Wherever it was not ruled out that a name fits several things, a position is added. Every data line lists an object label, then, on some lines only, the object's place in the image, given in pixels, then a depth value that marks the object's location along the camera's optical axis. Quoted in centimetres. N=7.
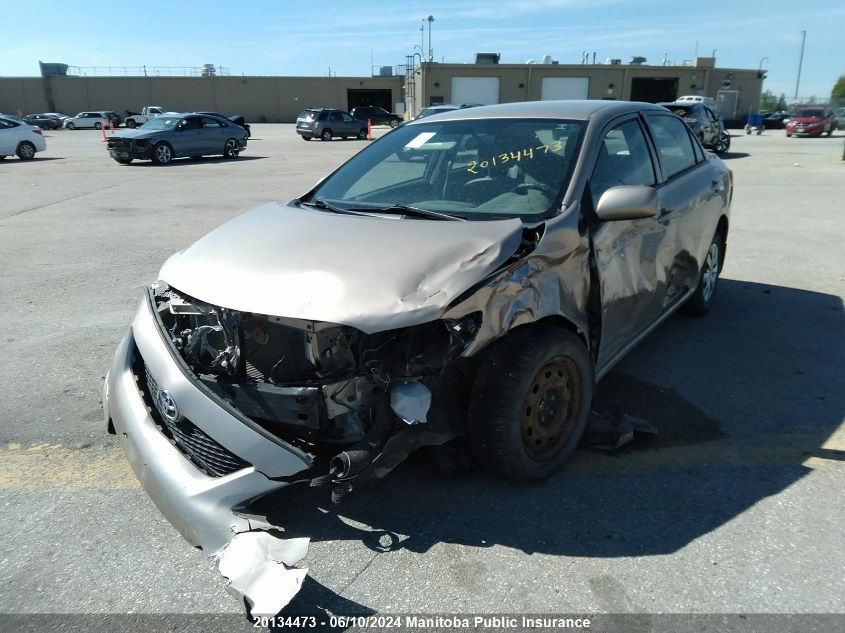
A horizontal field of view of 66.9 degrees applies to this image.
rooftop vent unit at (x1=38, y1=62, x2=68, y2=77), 6569
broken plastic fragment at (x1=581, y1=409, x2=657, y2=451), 340
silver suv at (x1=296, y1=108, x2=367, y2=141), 3338
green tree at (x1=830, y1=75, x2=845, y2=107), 9844
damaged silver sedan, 247
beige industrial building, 5328
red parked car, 3747
